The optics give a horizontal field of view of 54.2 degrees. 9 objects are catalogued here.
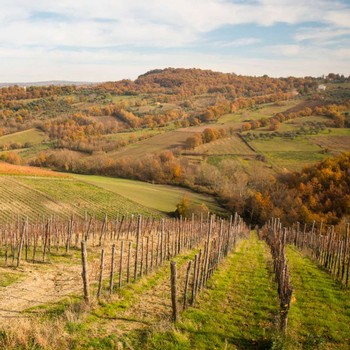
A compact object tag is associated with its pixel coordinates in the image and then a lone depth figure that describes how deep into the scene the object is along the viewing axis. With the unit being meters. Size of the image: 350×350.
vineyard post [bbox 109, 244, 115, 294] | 11.54
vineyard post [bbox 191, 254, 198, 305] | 11.02
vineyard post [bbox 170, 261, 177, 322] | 9.57
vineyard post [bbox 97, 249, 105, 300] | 11.12
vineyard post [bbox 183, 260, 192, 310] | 10.39
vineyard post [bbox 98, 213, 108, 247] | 23.02
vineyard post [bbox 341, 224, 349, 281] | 15.90
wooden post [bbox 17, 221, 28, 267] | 15.45
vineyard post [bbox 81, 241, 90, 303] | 10.54
